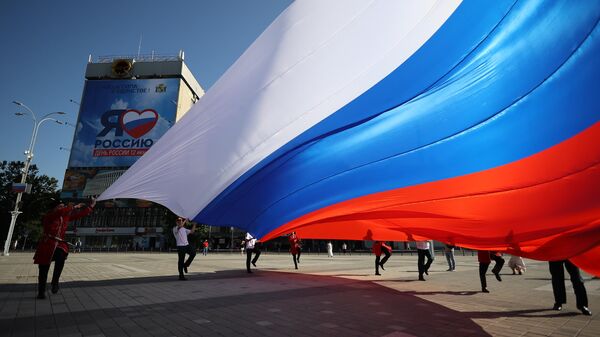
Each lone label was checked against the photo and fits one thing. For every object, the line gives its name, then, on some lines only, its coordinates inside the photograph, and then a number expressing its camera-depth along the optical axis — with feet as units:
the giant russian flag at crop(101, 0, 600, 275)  10.54
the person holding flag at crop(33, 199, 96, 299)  18.43
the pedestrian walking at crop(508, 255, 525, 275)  36.11
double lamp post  71.45
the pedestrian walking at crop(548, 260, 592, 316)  16.75
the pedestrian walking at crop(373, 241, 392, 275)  34.50
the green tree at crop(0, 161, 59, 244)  143.33
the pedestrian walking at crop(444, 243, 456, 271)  40.27
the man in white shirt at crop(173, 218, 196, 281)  28.17
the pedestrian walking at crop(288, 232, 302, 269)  42.24
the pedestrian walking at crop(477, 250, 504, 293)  23.56
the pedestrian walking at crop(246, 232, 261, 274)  35.88
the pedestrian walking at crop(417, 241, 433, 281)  30.19
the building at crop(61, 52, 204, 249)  190.49
